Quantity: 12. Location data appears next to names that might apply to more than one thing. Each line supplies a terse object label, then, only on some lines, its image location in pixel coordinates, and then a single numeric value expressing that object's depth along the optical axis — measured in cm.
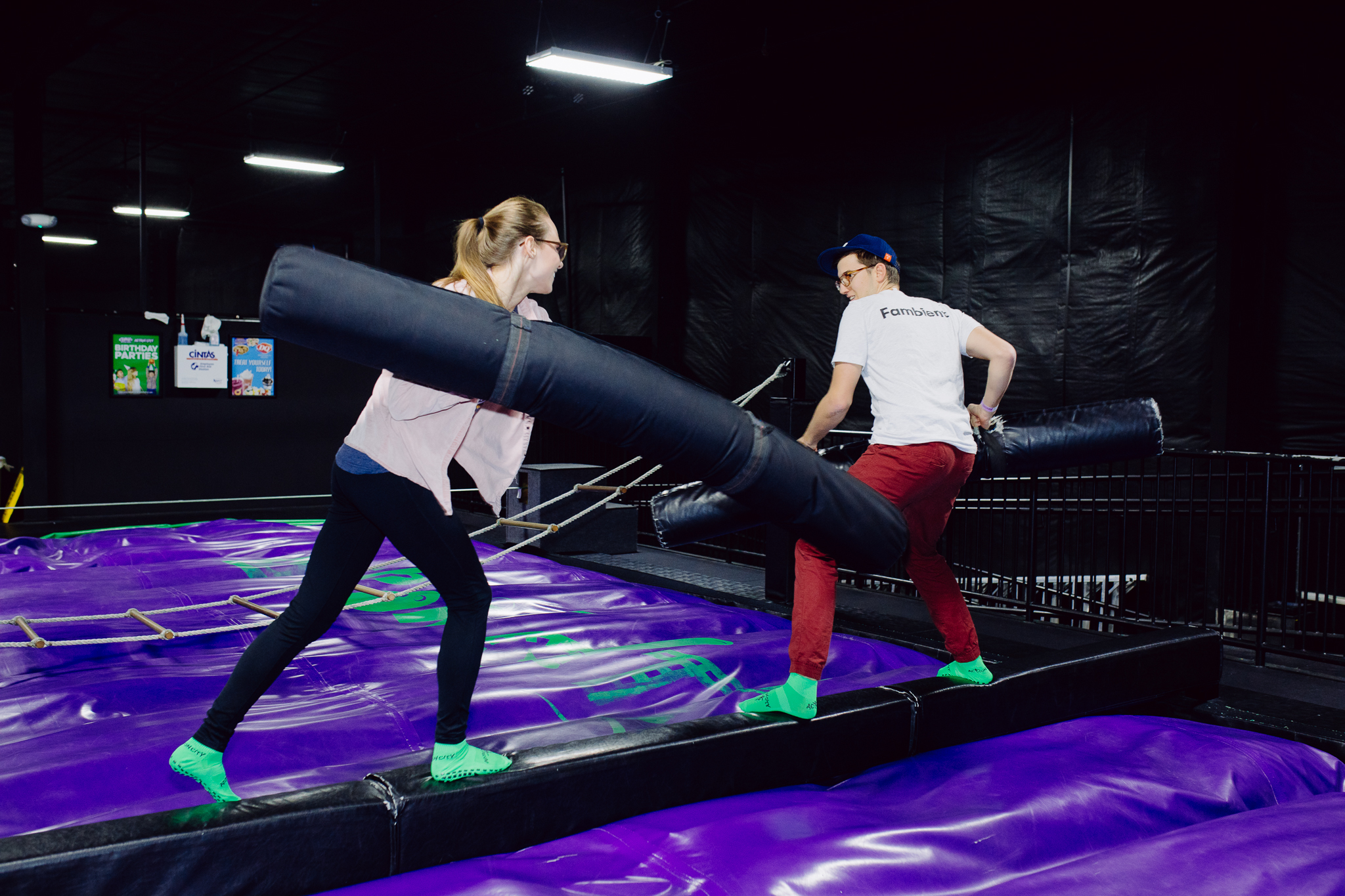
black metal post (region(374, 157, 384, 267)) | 1242
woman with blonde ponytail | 232
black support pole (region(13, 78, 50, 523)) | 884
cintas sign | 962
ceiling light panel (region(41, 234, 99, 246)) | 2023
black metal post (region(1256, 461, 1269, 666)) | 486
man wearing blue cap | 296
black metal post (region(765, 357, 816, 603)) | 559
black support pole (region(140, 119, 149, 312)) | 1038
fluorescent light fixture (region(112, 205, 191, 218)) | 1608
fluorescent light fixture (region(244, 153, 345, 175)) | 1217
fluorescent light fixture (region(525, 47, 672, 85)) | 859
